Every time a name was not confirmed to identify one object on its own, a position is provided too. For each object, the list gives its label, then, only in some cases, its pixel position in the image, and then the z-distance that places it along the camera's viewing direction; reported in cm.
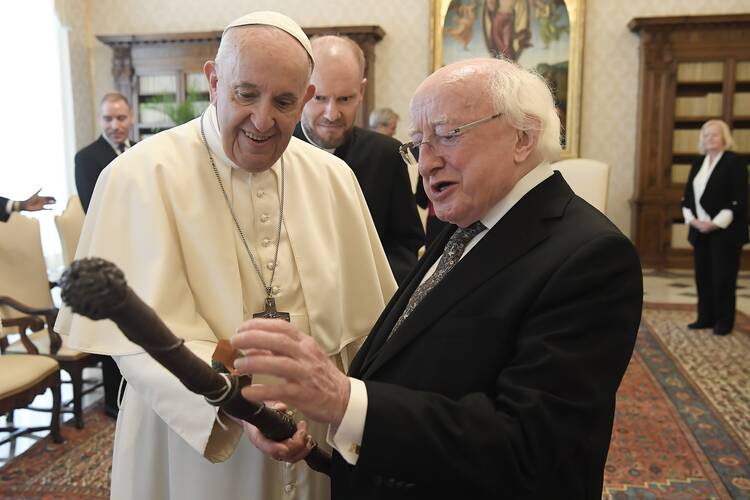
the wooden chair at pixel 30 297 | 402
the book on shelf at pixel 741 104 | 966
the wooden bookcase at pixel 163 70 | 1033
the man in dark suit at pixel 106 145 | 479
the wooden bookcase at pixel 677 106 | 945
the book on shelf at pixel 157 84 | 1056
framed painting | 1002
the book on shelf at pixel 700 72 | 956
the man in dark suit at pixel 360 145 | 254
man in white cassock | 156
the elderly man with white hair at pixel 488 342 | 117
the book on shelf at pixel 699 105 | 970
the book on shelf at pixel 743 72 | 948
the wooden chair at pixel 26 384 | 336
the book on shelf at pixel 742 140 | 977
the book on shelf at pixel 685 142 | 987
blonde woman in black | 628
